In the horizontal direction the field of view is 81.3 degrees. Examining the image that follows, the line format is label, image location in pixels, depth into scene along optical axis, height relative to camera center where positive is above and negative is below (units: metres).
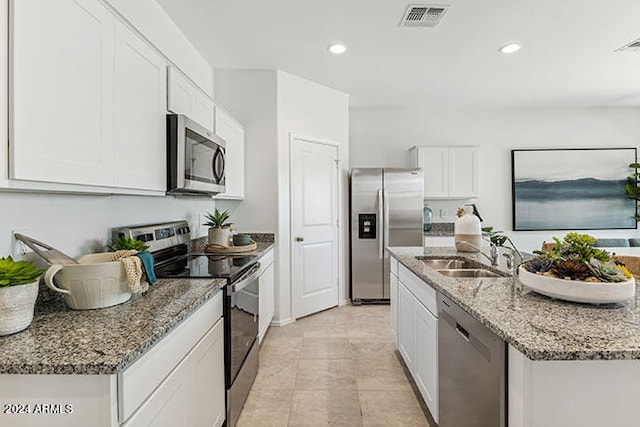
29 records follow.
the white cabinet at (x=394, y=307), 3.02 -0.75
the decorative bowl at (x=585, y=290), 1.35 -0.27
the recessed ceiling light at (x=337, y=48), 3.29 +1.52
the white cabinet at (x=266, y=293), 3.00 -0.68
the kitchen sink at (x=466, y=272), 2.35 -0.37
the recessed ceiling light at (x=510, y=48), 3.30 +1.52
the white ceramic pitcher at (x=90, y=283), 1.33 -0.25
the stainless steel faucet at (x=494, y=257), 2.36 -0.26
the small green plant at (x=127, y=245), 1.87 -0.14
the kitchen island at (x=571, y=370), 1.04 -0.45
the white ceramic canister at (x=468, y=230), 2.78 -0.10
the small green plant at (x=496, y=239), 2.55 -0.16
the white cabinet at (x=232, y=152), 3.12 +0.61
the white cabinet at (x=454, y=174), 5.22 +0.60
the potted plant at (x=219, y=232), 3.00 -0.12
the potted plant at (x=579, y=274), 1.36 -0.23
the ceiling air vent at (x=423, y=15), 2.62 +1.48
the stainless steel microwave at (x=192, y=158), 2.05 +0.36
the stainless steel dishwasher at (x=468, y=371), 1.25 -0.61
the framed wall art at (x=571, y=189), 5.45 +0.41
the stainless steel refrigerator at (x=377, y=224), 4.64 -0.09
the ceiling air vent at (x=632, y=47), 3.28 +1.54
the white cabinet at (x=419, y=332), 1.96 -0.71
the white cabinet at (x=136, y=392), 0.97 -0.51
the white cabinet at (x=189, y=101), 2.11 +0.74
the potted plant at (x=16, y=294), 1.10 -0.23
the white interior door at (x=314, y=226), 4.08 -0.10
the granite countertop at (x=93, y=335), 0.95 -0.36
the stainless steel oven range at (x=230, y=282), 2.01 -0.39
